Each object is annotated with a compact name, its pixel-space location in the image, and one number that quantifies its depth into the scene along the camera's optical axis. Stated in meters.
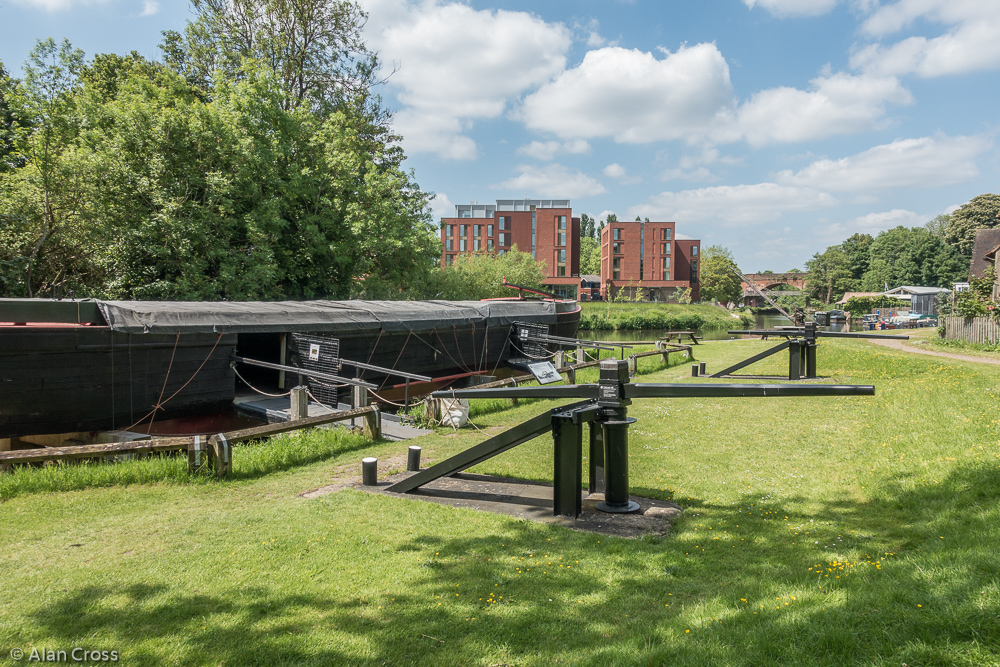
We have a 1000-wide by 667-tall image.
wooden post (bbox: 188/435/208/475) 7.68
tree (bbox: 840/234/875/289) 98.19
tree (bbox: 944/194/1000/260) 77.88
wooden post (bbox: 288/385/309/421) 10.56
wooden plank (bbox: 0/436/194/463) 7.05
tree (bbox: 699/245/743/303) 89.81
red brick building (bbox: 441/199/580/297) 86.19
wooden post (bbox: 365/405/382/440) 10.39
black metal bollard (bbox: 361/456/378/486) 7.26
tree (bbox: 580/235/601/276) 113.69
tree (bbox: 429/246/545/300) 37.84
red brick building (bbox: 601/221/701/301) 89.12
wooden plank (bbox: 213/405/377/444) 8.08
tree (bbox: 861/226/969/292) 79.94
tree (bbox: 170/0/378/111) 28.81
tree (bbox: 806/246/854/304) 92.00
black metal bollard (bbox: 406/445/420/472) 7.79
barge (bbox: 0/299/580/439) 10.48
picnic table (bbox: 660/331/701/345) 32.63
